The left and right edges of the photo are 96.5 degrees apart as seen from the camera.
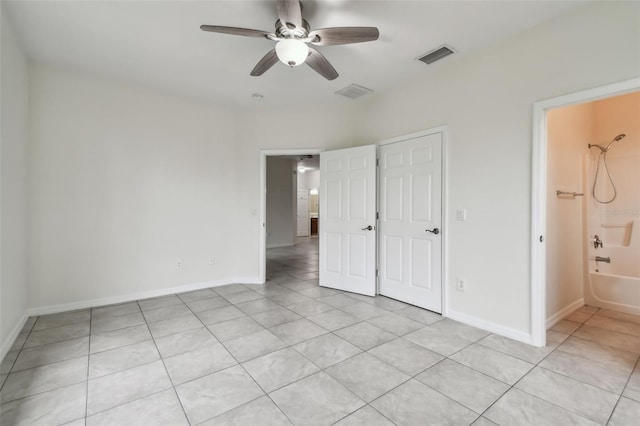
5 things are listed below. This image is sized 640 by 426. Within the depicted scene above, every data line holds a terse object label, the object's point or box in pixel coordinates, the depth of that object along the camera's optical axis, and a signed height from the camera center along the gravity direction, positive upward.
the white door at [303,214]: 10.89 -0.13
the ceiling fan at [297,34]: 2.01 +1.32
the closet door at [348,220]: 3.88 -0.13
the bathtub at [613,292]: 3.21 -0.96
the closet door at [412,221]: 3.24 -0.13
